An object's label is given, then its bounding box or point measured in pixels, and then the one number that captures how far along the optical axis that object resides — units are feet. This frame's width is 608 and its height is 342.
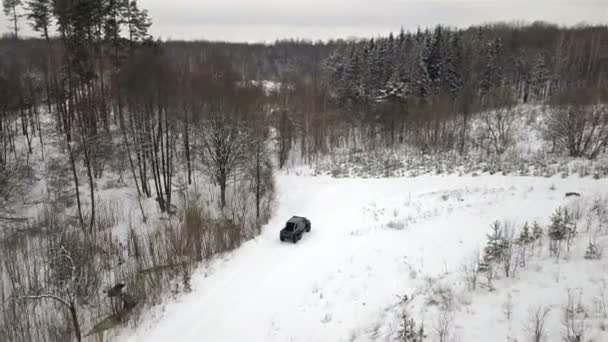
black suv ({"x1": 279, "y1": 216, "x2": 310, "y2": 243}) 51.60
